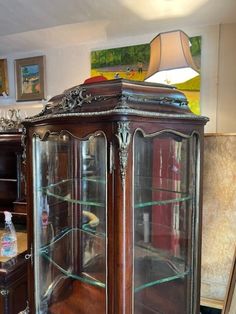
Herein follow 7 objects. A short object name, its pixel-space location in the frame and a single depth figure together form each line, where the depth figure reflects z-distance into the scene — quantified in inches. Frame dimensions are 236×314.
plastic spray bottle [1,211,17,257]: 53.0
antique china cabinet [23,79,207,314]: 30.8
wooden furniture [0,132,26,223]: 60.2
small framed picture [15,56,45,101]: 75.3
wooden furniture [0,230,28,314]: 49.3
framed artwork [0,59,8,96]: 79.3
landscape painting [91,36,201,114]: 60.4
